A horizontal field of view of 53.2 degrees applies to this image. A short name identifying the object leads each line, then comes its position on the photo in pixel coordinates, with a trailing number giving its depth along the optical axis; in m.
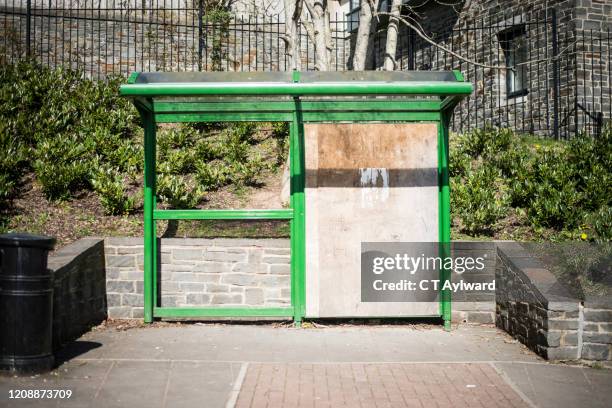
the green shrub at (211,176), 9.29
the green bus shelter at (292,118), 6.71
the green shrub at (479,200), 8.04
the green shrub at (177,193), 8.58
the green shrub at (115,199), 8.31
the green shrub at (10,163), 8.52
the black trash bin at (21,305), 4.91
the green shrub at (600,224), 7.60
